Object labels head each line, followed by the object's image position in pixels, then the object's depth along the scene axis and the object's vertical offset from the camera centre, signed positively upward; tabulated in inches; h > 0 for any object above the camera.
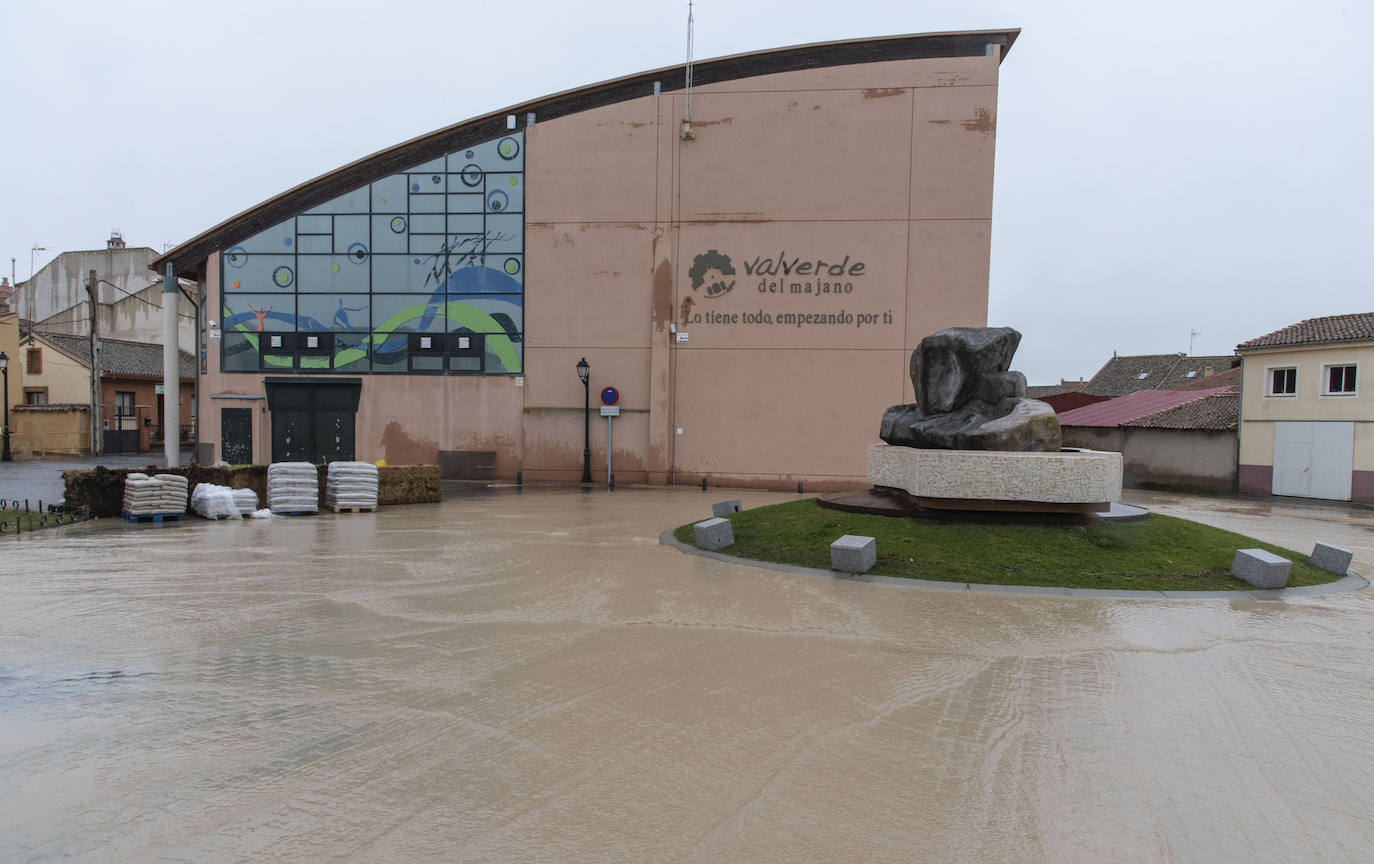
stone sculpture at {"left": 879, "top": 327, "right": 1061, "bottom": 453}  380.2 +3.8
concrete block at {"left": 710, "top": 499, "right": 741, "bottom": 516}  492.8 -67.0
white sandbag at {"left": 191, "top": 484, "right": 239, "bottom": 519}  530.9 -75.5
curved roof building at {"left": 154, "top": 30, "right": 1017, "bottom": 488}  813.9 +140.4
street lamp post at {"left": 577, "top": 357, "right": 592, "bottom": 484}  832.9 -32.3
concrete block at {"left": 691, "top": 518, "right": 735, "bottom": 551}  395.2 -67.6
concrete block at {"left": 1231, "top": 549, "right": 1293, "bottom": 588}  316.8 -63.6
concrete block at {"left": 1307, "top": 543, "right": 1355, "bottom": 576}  350.9 -65.4
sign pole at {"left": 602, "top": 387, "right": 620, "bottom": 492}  834.8 -4.9
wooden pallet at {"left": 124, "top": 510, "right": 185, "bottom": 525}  514.3 -84.2
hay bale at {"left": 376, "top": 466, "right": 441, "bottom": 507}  638.5 -74.0
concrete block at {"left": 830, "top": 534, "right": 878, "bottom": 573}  332.8 -64.2
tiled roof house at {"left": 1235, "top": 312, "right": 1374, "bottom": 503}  877.8 +6.1
